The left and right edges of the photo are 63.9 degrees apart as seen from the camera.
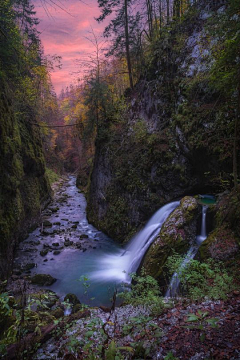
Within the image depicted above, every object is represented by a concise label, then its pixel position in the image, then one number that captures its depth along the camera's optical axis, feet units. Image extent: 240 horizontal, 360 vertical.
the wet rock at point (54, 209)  52.65
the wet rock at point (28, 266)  27.18
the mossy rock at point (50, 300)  19.28
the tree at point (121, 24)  44.83
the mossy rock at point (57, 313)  16.49
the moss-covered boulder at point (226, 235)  15.30
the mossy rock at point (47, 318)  13.32
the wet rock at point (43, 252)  31.51
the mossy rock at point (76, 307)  18.13
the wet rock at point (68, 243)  34.93
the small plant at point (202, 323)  7.30
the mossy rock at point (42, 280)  24.38
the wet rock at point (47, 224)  43.26
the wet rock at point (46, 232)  39.27
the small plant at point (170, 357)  7.52
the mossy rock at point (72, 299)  20.13
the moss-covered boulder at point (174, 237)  19.40
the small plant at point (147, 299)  12.58
